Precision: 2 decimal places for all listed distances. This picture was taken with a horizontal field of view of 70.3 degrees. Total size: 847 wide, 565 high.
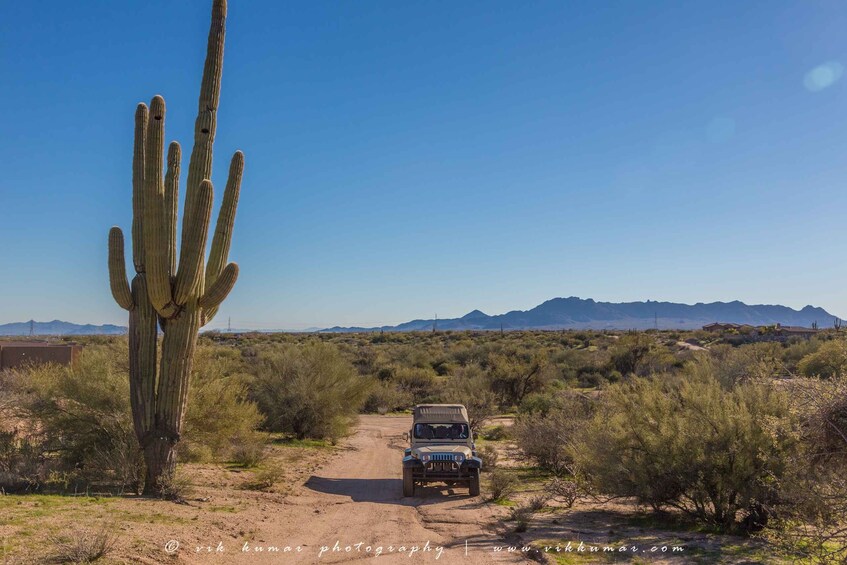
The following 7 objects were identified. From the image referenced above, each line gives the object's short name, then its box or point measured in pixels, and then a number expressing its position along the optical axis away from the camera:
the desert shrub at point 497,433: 21.92
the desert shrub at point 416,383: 33.56
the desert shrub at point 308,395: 20.83
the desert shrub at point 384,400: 30.95
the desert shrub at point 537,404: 22.45
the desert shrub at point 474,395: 22.39
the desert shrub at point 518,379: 31.55
